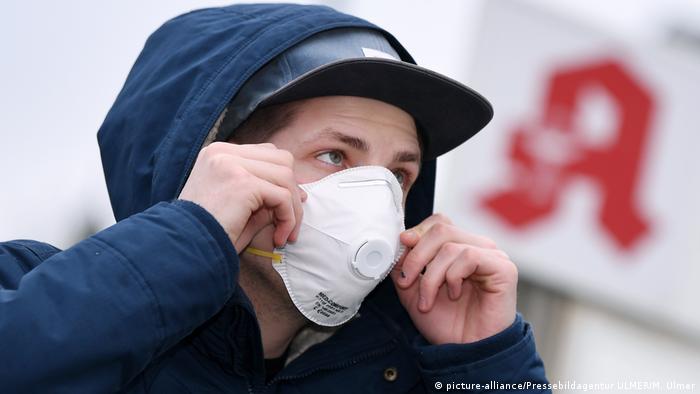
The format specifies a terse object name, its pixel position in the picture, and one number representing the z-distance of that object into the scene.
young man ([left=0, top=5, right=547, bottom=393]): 4.20
